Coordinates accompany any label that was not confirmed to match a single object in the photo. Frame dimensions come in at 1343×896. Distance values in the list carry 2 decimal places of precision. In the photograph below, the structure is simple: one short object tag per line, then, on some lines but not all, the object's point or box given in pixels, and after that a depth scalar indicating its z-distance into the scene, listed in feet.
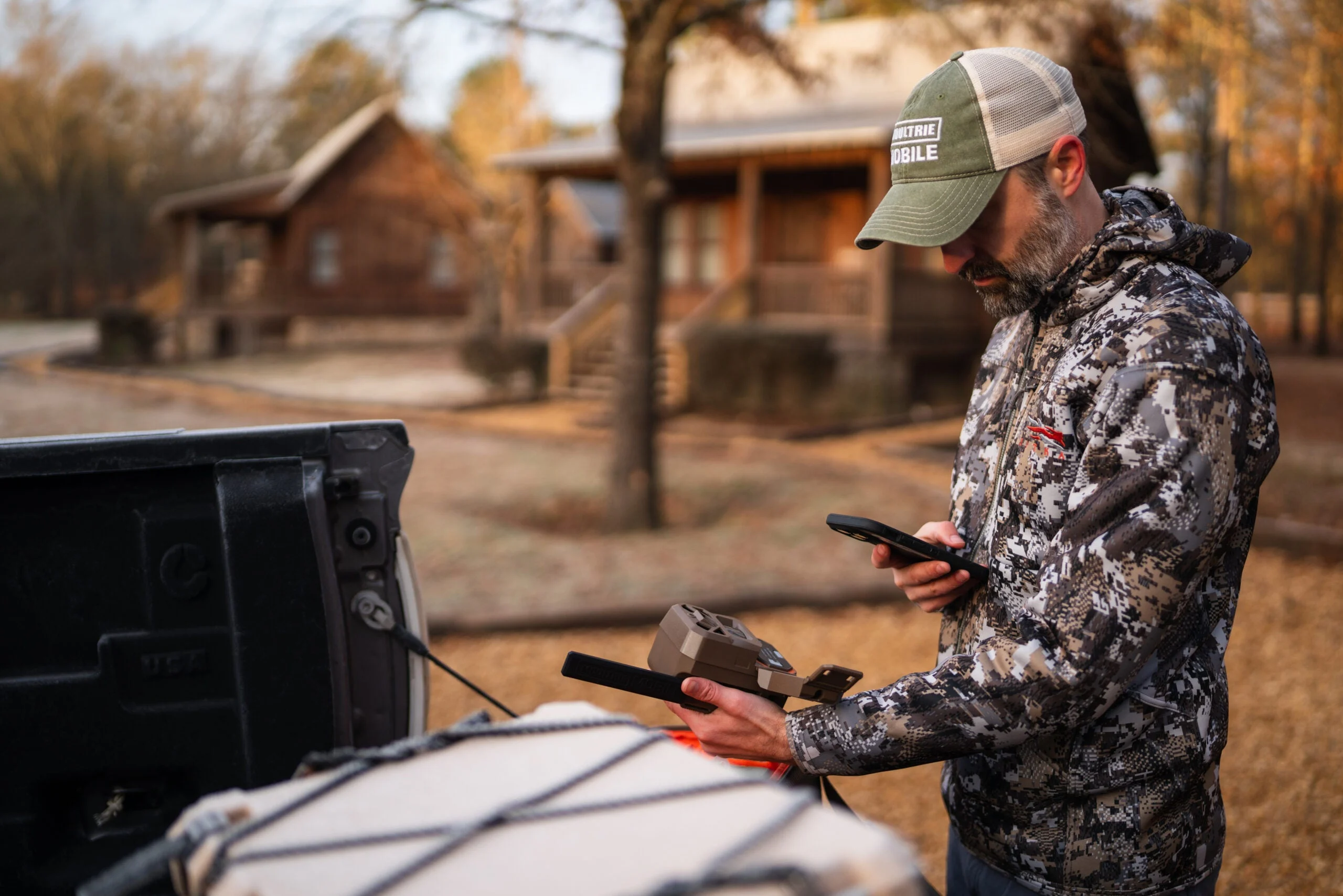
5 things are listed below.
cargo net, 3.58
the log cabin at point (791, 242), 55.72
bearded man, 5.06
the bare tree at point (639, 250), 28.02
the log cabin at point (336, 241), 98.68
